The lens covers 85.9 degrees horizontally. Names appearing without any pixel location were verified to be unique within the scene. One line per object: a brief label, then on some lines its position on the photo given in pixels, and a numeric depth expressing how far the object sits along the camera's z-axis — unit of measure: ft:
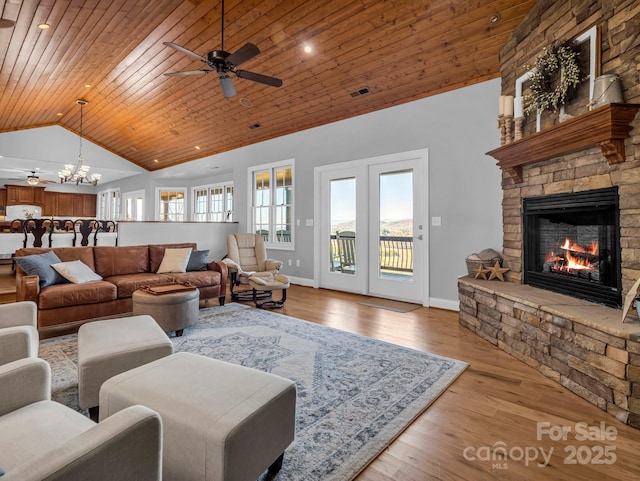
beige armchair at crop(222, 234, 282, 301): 17.48
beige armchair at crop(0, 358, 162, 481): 2.63
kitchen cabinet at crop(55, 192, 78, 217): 41.22
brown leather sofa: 11.20
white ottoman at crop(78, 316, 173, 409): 6.44
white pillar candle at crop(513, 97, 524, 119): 11.21
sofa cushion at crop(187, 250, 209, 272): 15.93
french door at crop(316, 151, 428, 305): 16.17
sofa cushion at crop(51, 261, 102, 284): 12.32
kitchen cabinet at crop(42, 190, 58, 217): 39.73
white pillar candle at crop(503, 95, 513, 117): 11.59
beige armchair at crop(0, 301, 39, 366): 5.70
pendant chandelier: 23.70
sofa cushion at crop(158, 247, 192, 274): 15.23
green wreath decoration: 9.34
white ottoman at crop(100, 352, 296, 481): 4.17
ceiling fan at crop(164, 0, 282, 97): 10.00
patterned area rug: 5.67
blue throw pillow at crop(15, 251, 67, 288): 11.59
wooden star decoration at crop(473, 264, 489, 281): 12.48
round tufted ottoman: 11.09
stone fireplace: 7.33
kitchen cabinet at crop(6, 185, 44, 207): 36.73
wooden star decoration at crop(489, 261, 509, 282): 12.20
